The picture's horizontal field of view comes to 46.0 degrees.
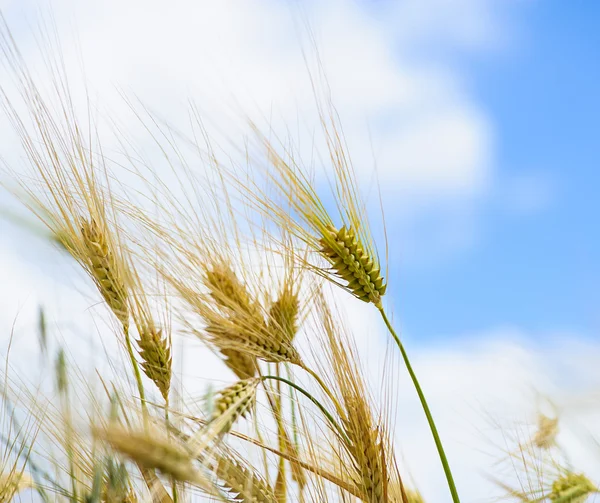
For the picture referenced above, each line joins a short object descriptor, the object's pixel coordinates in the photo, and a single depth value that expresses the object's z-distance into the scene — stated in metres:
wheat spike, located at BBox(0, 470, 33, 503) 1.05
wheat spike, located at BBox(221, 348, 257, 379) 1.27
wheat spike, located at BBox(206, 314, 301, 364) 1.03
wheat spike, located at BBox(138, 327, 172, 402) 1.08
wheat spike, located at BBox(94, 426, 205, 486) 0.56
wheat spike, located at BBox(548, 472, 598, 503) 1.12
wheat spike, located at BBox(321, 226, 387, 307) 1.08
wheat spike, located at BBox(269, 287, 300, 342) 1.12
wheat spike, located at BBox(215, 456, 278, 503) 0.90
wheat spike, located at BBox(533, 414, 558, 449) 1.29
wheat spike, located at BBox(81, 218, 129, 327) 1.09
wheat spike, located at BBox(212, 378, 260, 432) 0.82
